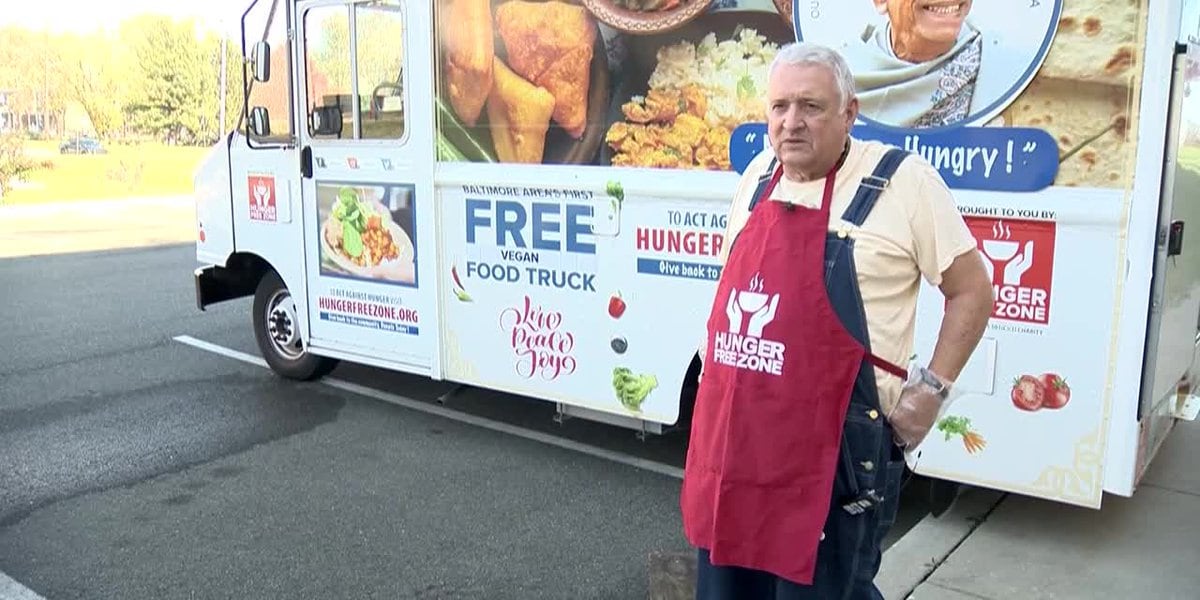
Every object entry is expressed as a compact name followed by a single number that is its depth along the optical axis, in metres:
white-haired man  2.25
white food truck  3.70
